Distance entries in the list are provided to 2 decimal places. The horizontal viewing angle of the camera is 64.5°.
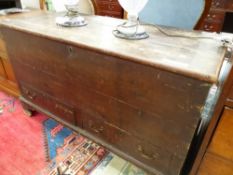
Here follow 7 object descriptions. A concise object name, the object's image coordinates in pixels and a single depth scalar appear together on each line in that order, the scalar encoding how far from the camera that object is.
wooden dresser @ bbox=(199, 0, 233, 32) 2.27
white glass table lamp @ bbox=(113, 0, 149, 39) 0.87
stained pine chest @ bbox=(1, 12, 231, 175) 0.71
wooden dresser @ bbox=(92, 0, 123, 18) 3.17
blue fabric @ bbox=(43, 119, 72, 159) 1.28
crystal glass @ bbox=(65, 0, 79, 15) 1.10
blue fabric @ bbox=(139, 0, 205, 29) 1.17
